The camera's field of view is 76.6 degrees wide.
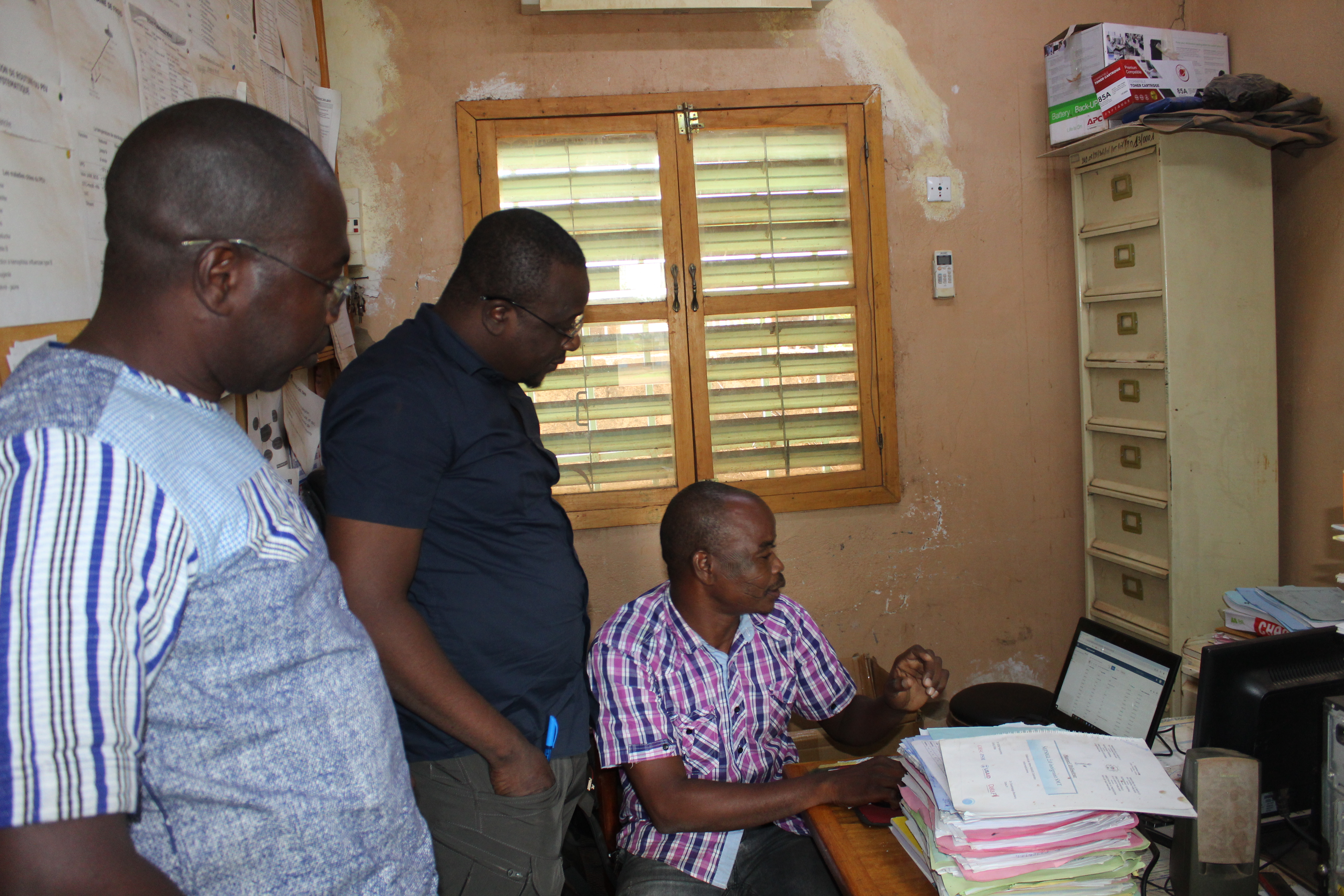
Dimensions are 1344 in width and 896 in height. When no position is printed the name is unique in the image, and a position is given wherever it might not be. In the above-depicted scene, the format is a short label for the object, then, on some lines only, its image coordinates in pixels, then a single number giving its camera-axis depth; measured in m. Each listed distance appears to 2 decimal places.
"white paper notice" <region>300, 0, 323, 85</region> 2.63
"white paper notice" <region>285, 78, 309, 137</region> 2.41
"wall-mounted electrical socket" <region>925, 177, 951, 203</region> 3.19
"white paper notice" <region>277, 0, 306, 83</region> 2.41
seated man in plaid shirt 1.58
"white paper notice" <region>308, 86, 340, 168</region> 2.70
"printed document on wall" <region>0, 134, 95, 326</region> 1.15
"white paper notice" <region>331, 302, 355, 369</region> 2.55
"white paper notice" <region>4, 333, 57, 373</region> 1.14
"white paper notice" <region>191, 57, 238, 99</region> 1.80
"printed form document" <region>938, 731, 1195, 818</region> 1.20
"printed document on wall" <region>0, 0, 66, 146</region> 1.18
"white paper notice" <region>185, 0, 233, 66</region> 1.79
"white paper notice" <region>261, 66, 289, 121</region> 2.21
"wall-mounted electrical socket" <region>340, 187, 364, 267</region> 2.83
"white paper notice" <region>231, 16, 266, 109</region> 2.02
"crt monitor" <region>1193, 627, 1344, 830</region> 1.33
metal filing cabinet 2.67
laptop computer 1.58
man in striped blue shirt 0.56
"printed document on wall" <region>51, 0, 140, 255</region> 1.33
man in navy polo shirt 1.24
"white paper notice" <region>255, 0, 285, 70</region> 2.21
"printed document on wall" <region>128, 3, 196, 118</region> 1.56
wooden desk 1.28
